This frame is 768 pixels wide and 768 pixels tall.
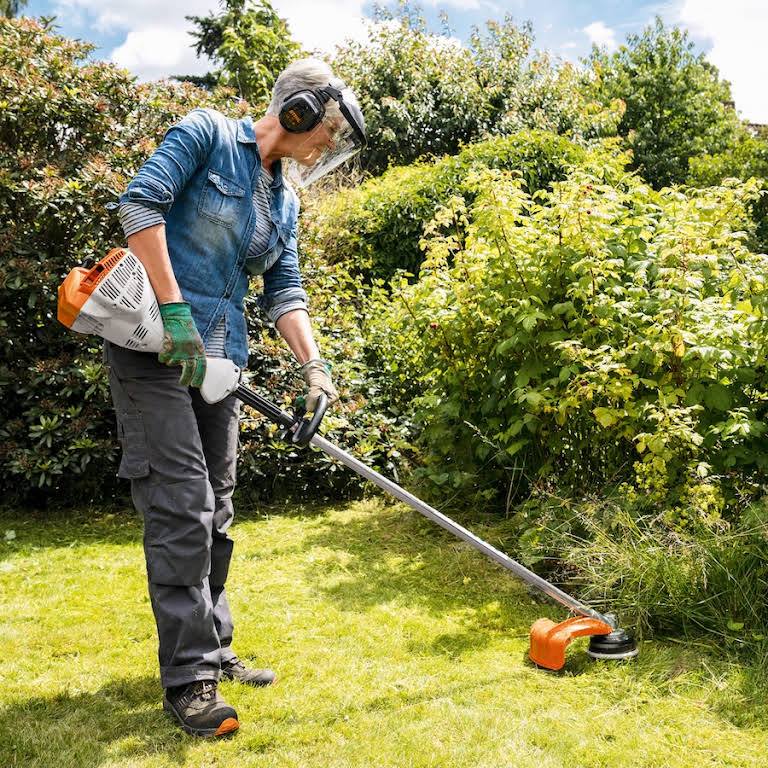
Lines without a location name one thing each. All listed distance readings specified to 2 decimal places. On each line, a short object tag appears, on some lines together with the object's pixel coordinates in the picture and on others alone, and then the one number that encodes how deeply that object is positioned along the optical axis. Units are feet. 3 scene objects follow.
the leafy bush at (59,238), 14.62
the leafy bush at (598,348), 10.41
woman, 7.16
